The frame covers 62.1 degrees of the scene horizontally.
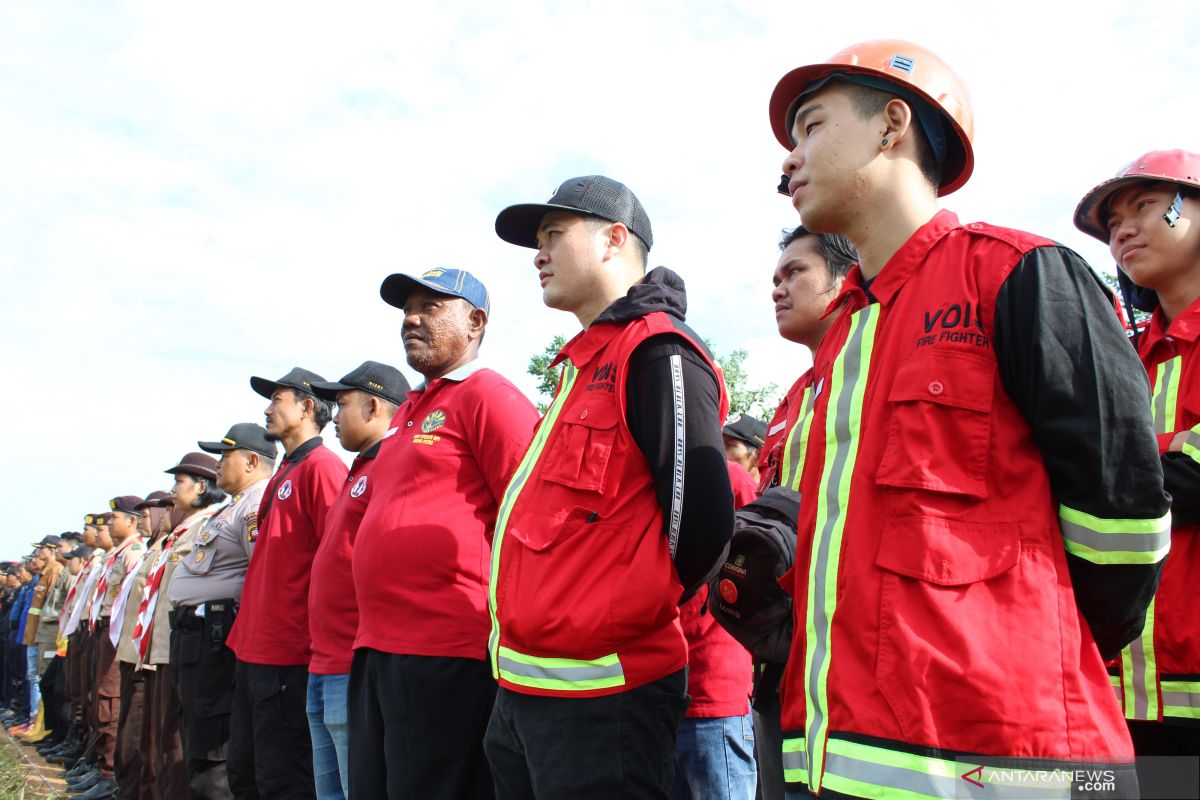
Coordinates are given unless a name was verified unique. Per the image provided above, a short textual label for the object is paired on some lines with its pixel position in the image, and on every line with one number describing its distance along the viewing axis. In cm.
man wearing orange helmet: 160
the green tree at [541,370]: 2977
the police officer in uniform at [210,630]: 643
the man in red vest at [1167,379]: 260
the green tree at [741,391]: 3794
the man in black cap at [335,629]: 482
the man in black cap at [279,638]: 556
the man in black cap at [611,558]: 275
